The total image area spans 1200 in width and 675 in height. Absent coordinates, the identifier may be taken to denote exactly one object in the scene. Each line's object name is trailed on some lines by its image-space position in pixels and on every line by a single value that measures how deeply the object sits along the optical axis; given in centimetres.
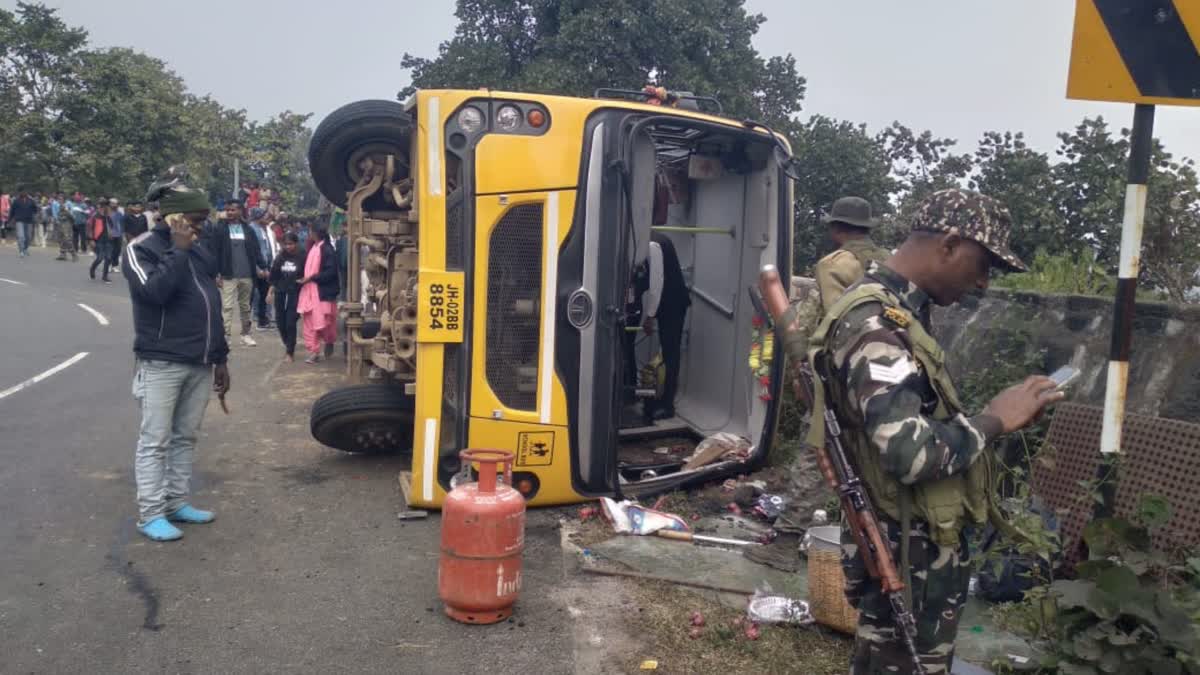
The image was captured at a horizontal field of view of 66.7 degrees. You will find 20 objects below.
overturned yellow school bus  513
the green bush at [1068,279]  547
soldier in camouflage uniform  232
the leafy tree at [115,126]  3097
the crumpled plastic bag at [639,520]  520
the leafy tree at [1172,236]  509
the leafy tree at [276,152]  4094
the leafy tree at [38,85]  3084
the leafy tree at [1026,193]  658
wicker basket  382
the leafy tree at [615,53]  1669
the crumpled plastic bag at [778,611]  402
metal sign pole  291
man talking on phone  493
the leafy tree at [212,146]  3553
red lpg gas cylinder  400
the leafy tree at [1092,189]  623
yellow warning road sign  276
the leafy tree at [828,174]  1050
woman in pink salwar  1066
